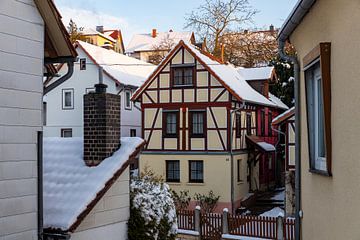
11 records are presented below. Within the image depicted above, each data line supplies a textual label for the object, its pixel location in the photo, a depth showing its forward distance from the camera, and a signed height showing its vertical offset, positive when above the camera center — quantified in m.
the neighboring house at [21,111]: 4.83 +0.31
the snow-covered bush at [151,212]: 7.84 -1.25
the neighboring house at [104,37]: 55.47 +12.52
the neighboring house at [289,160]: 18.44 -0.87
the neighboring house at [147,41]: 63.47 +13.73
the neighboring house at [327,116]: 3.58 +0.20
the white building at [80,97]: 27.78 +2.57
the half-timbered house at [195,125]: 22.02 +0.66
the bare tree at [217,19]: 36.53 +9.27
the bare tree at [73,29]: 43.57 +10.59
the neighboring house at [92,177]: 6.35 -0.56
